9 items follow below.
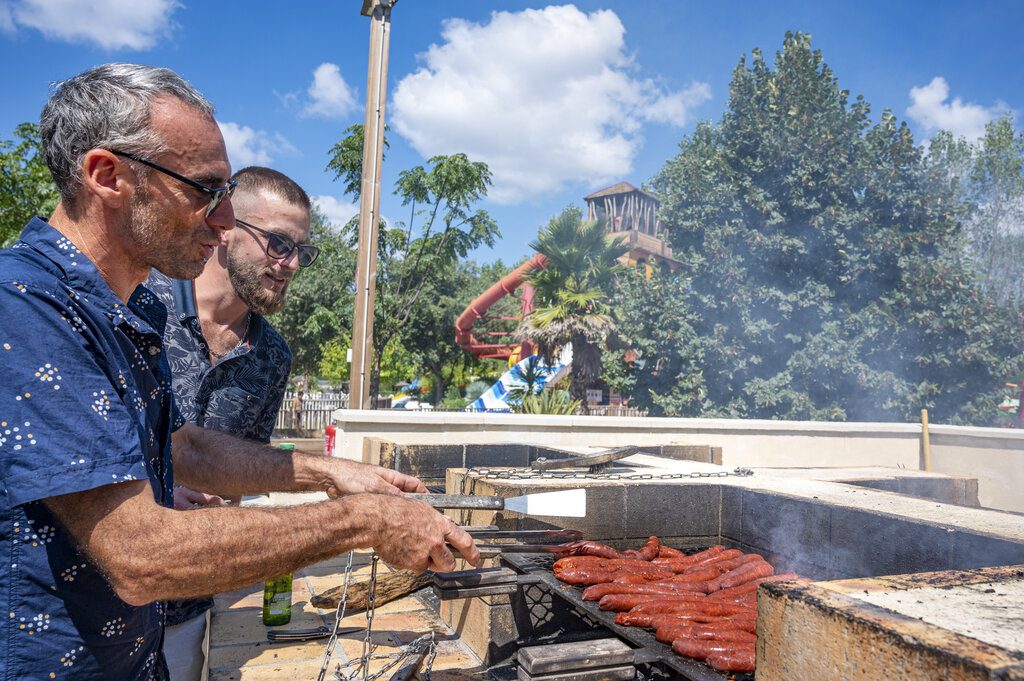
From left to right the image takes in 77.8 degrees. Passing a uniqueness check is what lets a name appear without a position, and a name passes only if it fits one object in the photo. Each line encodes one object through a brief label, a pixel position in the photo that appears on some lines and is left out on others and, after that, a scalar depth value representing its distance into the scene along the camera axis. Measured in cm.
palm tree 2095
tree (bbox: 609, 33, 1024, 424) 1659
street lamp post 852
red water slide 2536
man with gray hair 115
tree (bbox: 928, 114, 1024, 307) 3047
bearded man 291
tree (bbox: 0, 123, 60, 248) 1366
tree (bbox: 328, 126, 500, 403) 1859
